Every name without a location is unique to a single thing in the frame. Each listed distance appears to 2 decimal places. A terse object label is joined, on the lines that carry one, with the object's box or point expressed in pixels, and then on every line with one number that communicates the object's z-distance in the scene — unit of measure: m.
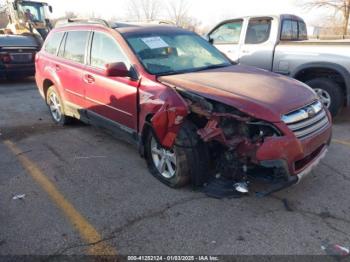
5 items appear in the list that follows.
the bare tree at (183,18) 37.57
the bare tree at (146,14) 37.53
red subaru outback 2.97
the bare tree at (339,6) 25.84
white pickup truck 5.64
